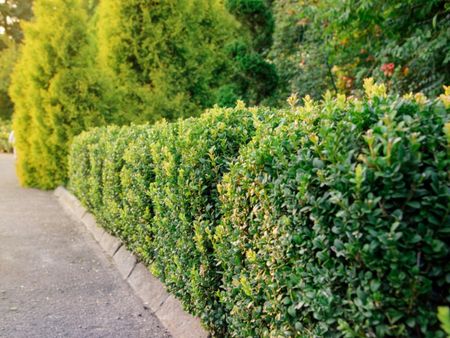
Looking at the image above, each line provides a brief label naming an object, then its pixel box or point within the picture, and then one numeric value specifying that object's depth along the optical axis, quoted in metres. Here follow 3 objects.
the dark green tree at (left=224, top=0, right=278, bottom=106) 12.44
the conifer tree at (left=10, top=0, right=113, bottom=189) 13.08
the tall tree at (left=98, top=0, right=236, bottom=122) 12.72
